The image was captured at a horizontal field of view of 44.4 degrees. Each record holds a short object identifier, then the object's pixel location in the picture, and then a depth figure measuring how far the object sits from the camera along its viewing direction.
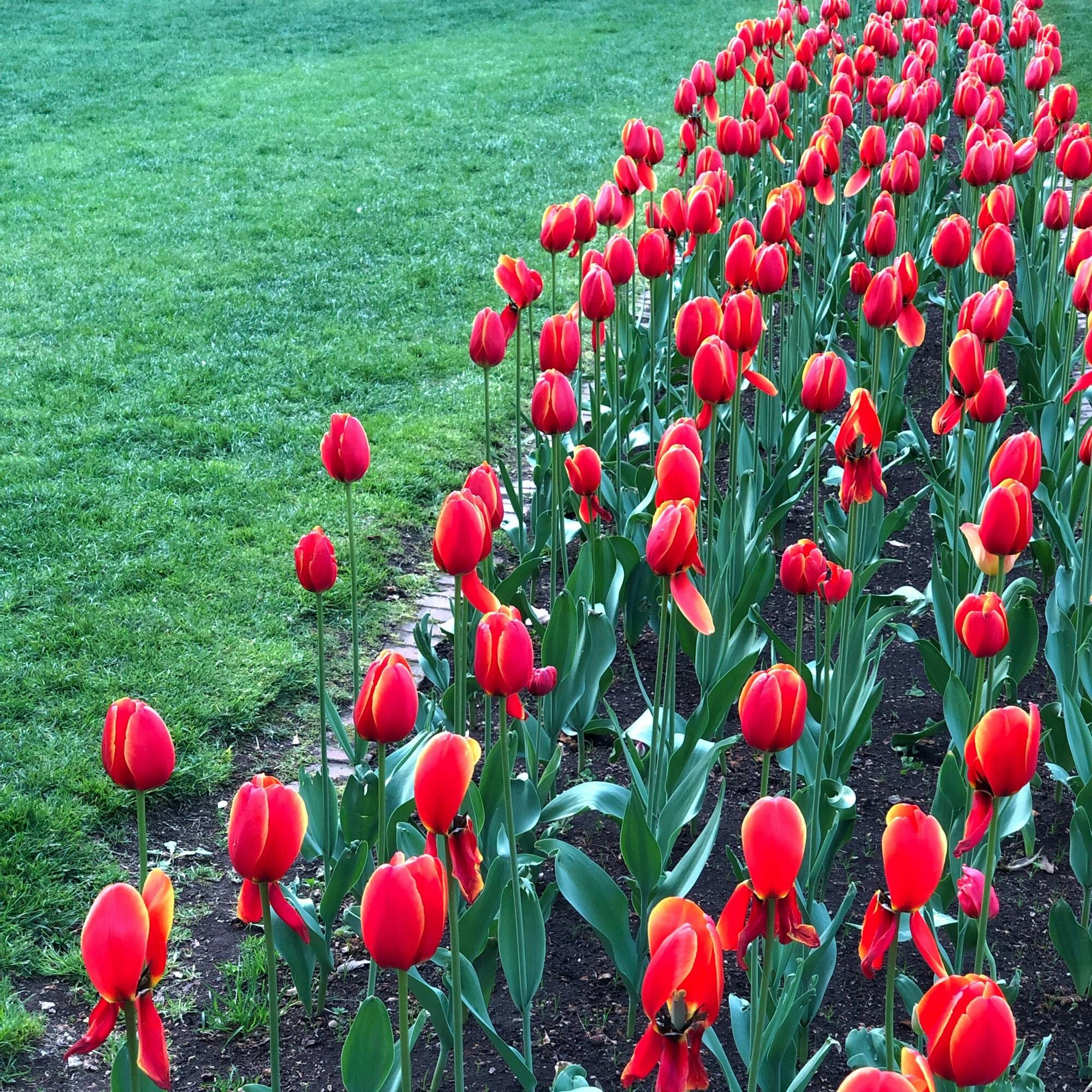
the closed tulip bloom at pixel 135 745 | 1.62
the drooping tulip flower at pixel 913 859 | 1.40
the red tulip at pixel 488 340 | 2.92
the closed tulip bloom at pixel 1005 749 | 1.58
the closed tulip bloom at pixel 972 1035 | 1.15
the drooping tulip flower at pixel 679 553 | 1.97
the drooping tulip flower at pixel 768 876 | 1.35
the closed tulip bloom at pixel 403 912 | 1.29
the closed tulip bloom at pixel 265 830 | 1.46
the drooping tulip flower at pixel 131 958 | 1.25
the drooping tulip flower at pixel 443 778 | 1.46
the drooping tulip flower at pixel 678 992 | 1.16
